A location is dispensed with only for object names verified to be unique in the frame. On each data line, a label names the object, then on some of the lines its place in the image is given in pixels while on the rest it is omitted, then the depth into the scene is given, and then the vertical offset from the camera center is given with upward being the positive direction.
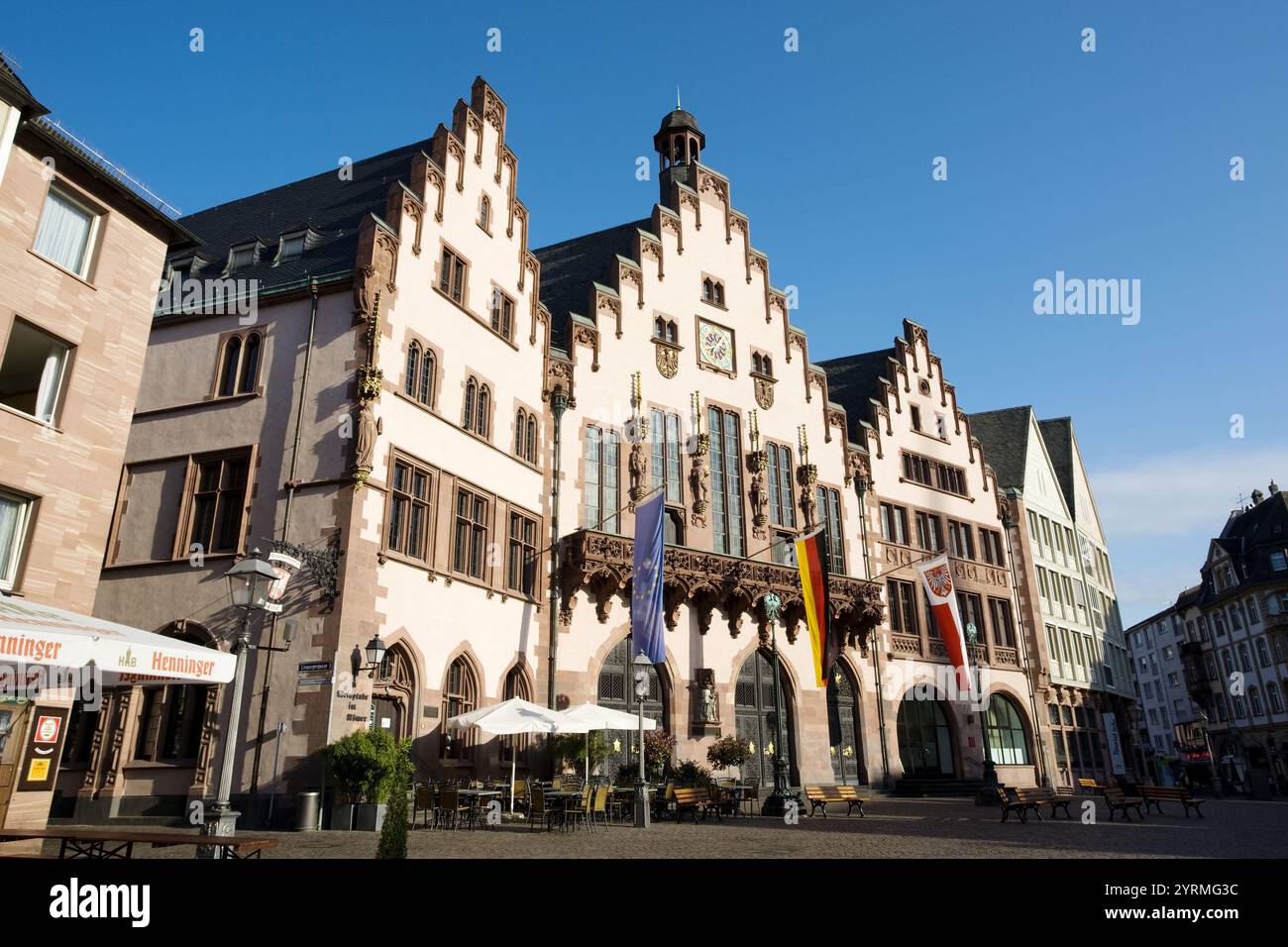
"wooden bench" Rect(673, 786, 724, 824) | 23.95 -0.45
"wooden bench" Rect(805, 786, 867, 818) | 25.88 -0.41
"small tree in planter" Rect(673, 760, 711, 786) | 27.48 +0.27
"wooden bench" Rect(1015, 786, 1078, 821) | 22.69 -0.55
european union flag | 27.12 +6.07
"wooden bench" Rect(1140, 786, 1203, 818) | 26.39 -0.51
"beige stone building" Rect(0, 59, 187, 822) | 16.05 +8.25
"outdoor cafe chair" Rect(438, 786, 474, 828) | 19.70 -0.49
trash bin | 19.14 -0.47
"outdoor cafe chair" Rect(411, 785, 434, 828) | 20.11 -0.23
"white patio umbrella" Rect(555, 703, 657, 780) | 22.12 +1.60
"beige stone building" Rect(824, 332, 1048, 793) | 39.09 +9.68
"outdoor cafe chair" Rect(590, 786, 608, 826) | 21.59 -0.36
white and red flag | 35.56 +6.82
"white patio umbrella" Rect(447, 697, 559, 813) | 21.16 +1.57
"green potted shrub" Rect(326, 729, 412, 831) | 19.17 +0.21
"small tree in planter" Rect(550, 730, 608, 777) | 25.70 +1.01
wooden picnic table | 9.98 -0.51
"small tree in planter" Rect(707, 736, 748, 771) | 29.38 +0.92
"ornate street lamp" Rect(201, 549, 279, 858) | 13.04 +2.76
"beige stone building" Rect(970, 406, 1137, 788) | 47.12 +10.17
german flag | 31.19 +6.47
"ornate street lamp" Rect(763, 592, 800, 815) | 25.55 -0.12
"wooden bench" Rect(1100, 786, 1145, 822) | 24.58 -0.59
